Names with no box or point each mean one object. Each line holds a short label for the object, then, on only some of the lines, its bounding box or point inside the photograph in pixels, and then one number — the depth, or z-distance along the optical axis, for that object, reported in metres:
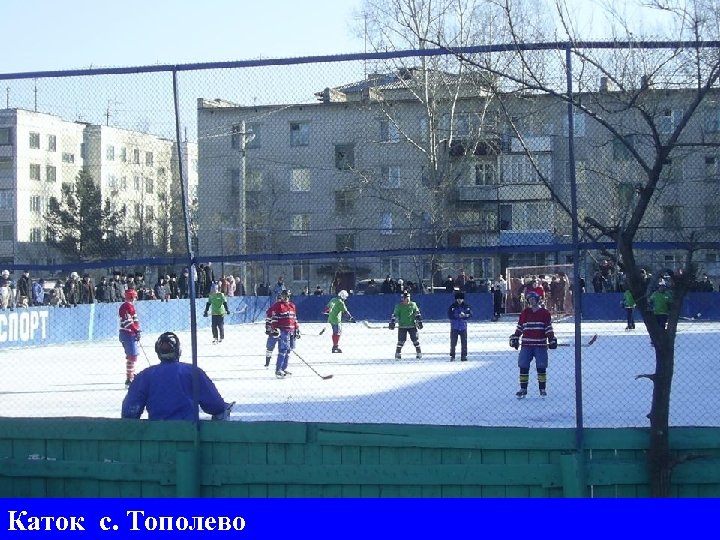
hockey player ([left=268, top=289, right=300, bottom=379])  18.78
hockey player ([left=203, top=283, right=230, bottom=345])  24.41
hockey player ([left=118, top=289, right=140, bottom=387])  17.08
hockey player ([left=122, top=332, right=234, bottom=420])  8.09
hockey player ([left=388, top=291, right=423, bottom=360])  21.91
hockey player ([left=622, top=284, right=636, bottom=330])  29.25
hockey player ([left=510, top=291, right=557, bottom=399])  15.45
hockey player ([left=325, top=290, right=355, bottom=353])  21.44
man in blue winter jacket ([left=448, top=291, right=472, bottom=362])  20.97
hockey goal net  23.06
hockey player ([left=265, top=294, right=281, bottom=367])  18.97
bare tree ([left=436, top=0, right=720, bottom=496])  6.84
